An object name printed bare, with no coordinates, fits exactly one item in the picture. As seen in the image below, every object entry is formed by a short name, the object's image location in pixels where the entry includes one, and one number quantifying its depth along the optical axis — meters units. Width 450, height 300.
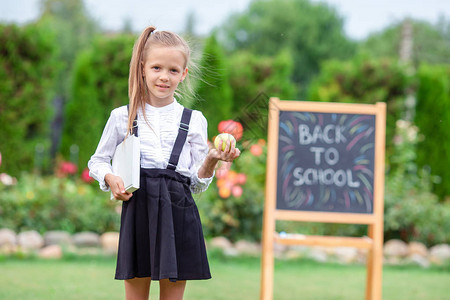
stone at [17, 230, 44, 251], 9.48
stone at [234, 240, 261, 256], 10.41
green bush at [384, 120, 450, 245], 11.46
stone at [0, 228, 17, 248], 9.33
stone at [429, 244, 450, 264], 10.73
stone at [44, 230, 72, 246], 9.79
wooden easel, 6.19
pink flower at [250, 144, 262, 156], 10.90
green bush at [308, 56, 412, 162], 17.75
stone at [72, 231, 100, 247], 10.04
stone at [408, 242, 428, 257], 11.02
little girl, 3.21
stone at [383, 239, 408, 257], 11.01
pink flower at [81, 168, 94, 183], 12.03
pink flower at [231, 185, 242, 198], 10.36
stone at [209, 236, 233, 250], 10.22
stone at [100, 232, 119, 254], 9.79
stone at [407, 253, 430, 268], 10.26
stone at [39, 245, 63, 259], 9.19
